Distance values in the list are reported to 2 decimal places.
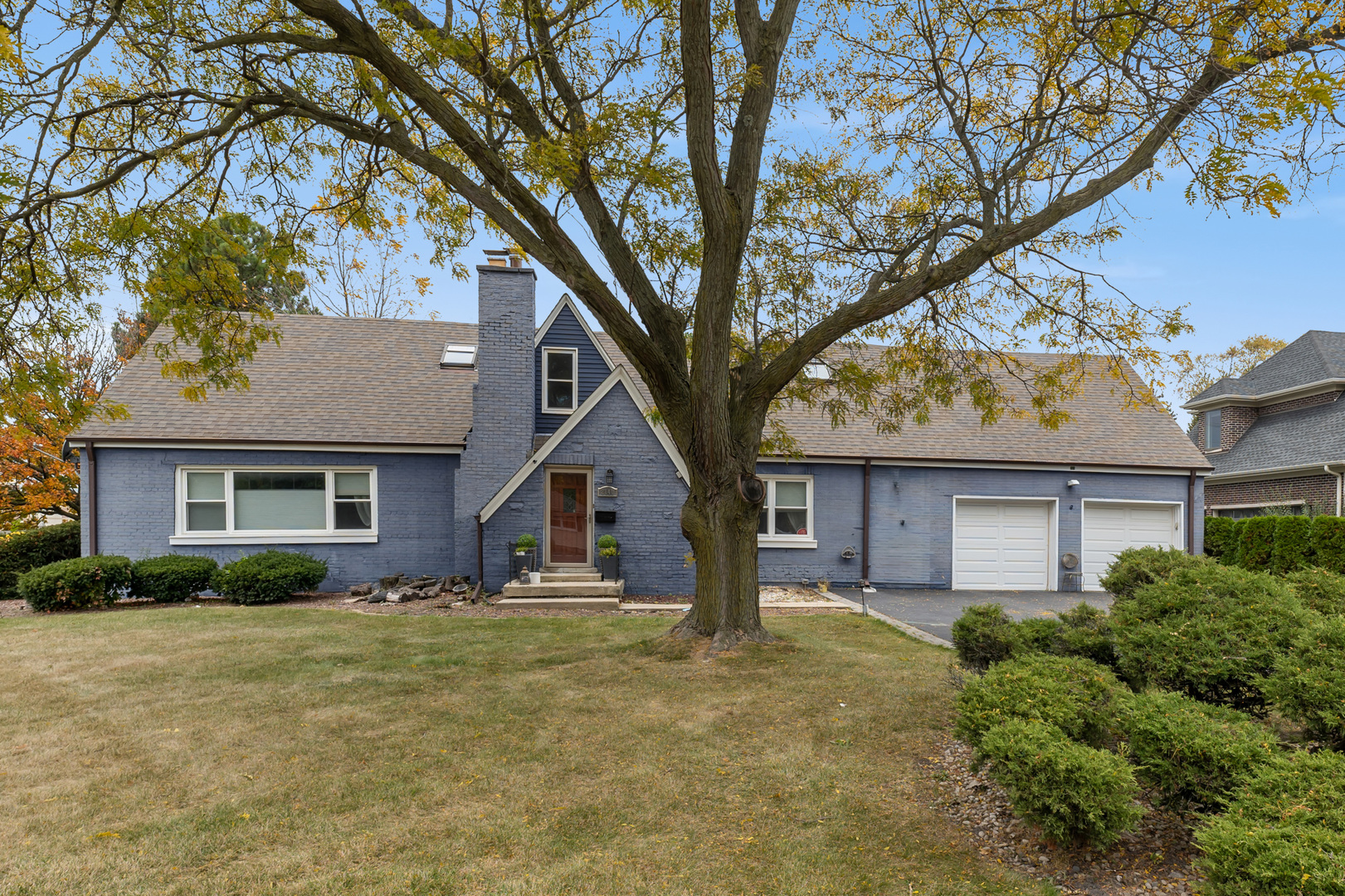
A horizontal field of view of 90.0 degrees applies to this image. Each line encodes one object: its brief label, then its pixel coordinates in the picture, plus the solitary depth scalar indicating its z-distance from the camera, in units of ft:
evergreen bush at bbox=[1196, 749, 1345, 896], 7.95
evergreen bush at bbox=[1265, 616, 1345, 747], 11.19
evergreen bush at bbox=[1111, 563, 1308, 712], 13.19
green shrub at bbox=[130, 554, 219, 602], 40.09
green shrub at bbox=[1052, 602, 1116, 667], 17.38
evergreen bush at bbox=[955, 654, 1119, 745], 13.03
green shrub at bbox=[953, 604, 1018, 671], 19.24
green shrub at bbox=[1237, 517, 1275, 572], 53.52
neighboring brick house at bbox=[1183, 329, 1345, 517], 61.00
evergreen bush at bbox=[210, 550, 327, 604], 39.93
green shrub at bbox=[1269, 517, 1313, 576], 49.96
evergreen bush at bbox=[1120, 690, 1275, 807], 10.65
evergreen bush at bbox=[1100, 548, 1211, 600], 17.61
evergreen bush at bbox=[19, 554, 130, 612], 38.01
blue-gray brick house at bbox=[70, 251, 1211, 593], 44.37
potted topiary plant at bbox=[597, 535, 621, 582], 43.32
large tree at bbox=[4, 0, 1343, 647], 21.35
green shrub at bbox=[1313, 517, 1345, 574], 47.16
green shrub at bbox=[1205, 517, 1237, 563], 56.95
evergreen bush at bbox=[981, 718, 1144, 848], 10.62
